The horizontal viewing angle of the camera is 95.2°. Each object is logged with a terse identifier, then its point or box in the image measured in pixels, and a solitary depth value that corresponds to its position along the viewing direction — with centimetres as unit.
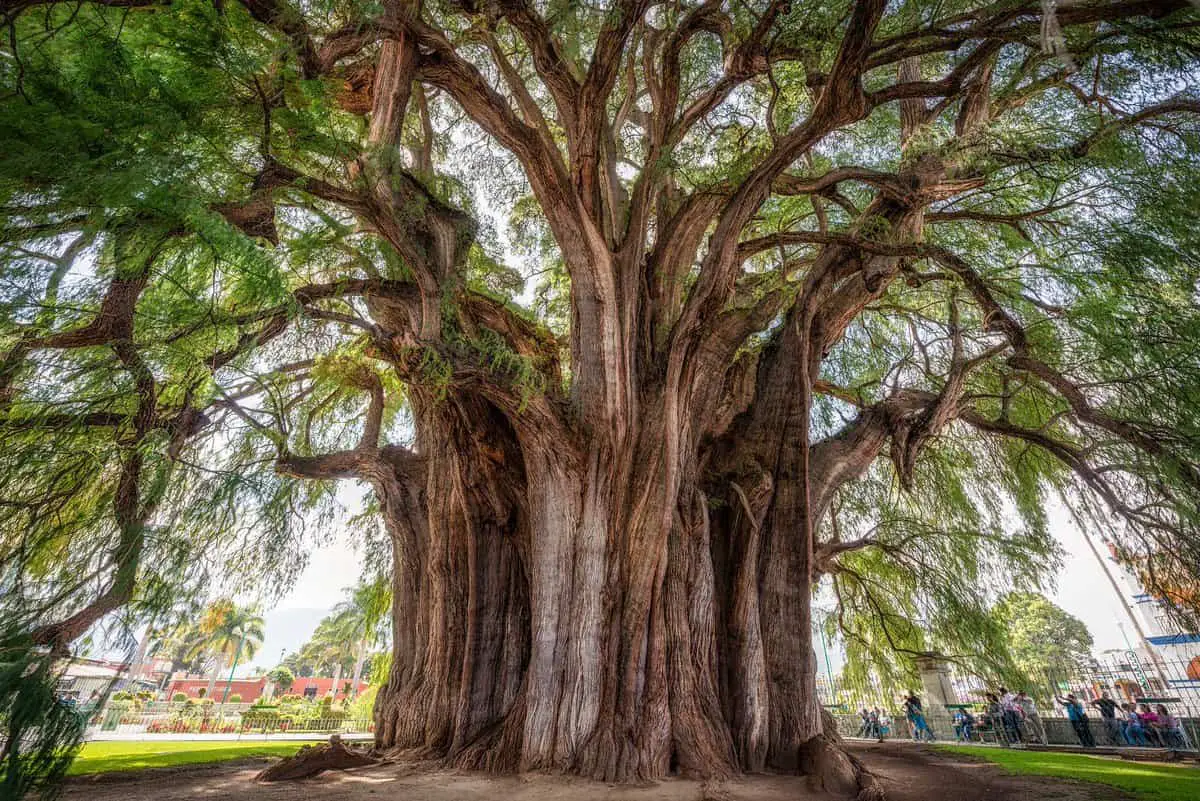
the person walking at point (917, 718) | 912
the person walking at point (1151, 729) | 740
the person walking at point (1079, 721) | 777
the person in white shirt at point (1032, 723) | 838
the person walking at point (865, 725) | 1228
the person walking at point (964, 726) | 954
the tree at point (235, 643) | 3223
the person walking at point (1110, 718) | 775
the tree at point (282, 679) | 4000
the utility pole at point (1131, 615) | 490
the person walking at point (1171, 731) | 712
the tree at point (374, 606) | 741
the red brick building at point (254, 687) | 3607
